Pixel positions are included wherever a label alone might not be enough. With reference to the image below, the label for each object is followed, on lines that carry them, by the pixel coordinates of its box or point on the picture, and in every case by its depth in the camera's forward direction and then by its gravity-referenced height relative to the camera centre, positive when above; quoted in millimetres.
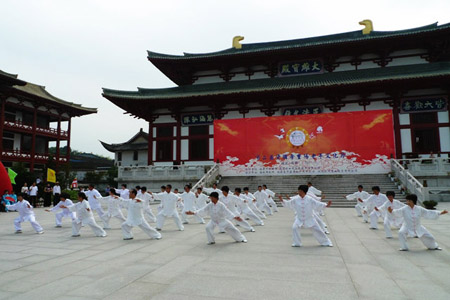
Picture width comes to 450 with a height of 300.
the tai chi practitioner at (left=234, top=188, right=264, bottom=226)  8648 -1048
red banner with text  17078 +1720
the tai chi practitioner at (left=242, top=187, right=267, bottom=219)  9558 -985
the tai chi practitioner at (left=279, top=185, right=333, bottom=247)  5738 -839
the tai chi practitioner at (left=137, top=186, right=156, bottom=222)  9733 -920
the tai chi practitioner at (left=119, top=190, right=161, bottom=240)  6727 -1074
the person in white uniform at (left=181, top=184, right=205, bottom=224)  10156 -927
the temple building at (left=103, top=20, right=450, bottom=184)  17016 +4905
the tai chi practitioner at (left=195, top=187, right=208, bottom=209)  10844 -953
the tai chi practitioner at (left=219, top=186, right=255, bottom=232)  8588 -785
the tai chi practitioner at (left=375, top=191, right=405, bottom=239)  6574 -1004
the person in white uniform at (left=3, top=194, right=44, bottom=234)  7695 -1025
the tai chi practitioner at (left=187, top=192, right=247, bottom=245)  6160 -915
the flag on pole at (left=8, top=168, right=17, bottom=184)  14524 -27
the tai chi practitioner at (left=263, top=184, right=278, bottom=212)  11705 -1005
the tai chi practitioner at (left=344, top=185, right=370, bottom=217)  9602 -763
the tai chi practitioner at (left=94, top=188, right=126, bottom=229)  8164 -913
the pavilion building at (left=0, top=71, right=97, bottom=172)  25969 +4976
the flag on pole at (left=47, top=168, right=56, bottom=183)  15692 -92
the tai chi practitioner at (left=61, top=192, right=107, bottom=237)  7230 -1073
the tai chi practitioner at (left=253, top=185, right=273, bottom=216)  11422 -1053
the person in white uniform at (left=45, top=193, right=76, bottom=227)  8236 -1042
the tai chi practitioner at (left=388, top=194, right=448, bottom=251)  5344 -908
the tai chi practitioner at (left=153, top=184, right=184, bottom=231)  8188 -960
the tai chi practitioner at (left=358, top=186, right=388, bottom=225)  8348 -796
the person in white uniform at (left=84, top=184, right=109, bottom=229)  9497 -855
